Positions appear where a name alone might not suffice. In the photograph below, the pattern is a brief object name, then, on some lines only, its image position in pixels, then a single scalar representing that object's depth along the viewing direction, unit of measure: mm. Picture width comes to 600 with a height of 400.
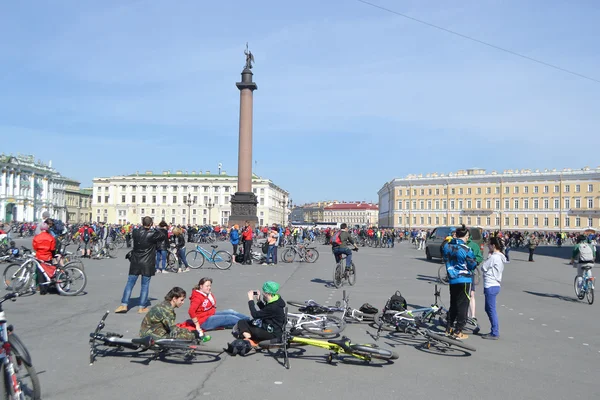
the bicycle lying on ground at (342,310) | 8094
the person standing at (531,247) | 26453
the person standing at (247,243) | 19484
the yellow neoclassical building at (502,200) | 92875
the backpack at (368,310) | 8586
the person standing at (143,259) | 8978
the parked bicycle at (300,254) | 21741
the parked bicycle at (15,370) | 3936
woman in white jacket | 7523
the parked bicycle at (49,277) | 10555
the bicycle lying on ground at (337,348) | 5797
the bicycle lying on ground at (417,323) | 6752
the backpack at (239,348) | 6146
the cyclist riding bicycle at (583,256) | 11703
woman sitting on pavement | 7129
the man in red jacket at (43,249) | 10609
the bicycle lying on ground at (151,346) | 5789
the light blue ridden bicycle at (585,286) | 11430
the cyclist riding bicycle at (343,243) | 13195
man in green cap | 6414
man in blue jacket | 7305
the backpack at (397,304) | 8359
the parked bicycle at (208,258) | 17547
